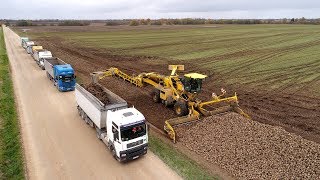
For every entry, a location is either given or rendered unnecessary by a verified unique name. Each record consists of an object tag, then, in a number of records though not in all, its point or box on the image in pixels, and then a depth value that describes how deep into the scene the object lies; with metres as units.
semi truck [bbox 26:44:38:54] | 40.15
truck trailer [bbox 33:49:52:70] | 30.75
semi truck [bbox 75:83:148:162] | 11.22
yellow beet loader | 14.70
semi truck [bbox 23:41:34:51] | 41.90
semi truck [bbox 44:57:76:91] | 21.67
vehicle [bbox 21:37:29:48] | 47.02
